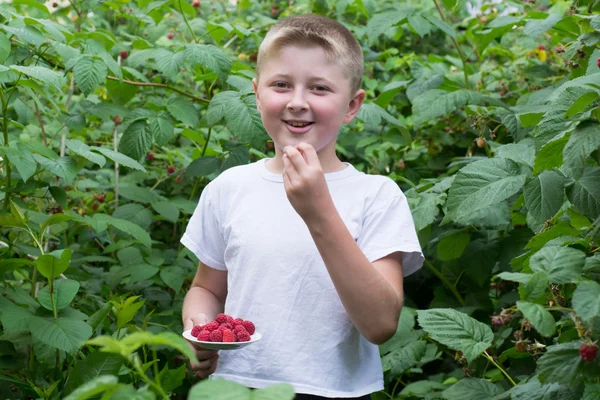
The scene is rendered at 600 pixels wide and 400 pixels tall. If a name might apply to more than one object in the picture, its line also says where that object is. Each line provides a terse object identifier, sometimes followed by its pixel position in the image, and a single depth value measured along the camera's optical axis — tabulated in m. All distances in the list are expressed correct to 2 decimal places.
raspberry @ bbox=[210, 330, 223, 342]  1.85
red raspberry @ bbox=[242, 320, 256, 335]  1.90
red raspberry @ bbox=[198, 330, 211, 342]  1.85
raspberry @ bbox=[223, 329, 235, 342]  1.84
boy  1.95
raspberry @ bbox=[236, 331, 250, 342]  1.86
